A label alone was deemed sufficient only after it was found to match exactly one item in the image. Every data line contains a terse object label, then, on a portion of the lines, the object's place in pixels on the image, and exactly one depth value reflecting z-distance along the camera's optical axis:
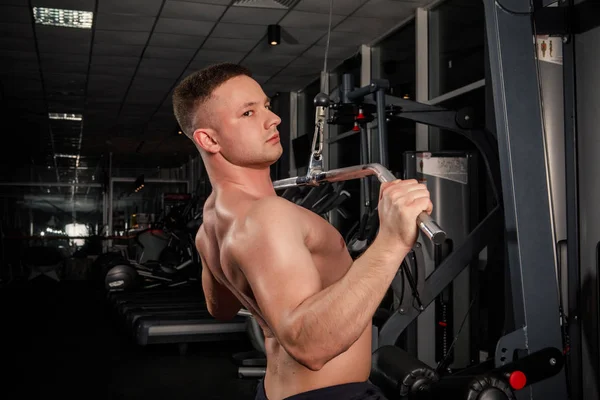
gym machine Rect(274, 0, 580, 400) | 1.81
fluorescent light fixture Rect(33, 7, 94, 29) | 5.20
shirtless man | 1.10
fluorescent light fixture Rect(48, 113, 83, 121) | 9.71
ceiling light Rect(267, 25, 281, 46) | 5.63
